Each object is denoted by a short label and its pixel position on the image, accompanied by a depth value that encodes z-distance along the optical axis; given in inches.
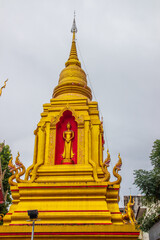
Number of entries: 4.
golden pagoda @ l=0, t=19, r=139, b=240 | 370.0
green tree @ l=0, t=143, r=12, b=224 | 698.8
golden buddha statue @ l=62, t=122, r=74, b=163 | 482.1
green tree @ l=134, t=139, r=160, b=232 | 487.8
